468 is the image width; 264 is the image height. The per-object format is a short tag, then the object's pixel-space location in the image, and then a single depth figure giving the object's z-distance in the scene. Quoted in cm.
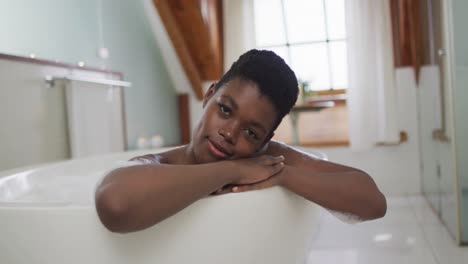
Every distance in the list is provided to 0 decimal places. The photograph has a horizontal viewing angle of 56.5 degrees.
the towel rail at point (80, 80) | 225
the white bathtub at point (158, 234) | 81
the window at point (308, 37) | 400
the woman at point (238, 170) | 74
